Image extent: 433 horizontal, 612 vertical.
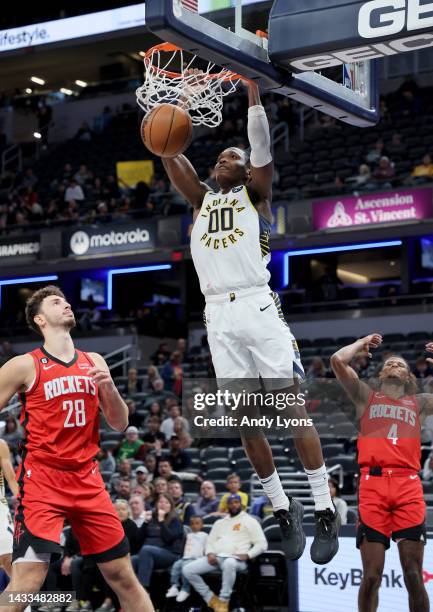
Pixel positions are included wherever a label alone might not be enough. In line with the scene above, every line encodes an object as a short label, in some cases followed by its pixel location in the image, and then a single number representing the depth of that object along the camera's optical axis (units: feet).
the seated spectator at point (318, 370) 53.58
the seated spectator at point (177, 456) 51.57
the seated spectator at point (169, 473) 46.90
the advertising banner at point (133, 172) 84.58
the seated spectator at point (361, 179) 70.23
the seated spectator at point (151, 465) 49.60
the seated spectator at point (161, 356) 70.85
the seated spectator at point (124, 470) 48.52
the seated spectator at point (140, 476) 46.14
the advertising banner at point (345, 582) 35.35
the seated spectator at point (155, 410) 56.90
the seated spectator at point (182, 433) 53.31
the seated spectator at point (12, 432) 57.67
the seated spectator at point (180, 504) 43.19
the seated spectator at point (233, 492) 41.88
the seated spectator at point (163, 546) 41.24
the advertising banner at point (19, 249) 82.43
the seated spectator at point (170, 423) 55.11
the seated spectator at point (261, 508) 44.50
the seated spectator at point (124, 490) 44.96
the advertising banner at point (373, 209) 67.87
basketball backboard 18.57
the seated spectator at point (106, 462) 52.49
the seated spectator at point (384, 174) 68.85
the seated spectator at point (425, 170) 68.03
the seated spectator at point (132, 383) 64.64
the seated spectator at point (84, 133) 97.30
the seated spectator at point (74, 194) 86.33
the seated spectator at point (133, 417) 58.54
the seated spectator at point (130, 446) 53.36
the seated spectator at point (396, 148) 74.84
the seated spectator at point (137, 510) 42.55
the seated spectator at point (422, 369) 52.24
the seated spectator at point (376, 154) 74.95
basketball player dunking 21.07
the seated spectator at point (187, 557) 40.86
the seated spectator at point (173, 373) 62.32
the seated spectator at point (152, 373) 63.07
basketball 21.30
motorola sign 77.82
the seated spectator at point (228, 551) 39.45
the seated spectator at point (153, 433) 54.60
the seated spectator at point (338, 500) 38.96
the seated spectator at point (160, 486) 43.39
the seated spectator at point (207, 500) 44.21
